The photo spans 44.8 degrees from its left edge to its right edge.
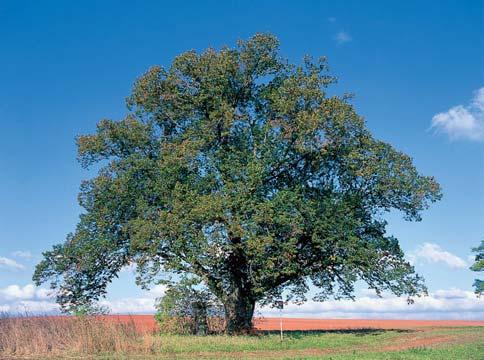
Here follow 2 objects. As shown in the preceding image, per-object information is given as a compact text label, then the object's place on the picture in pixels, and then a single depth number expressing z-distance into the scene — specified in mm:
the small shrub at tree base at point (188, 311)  30375
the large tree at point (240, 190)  30156
